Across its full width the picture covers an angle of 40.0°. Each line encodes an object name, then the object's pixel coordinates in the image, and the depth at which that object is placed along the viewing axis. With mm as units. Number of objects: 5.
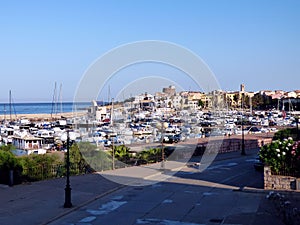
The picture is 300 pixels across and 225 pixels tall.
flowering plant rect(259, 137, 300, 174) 17312
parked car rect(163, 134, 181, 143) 42250
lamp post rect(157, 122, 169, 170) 25441
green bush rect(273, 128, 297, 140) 28250
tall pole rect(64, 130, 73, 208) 14945
